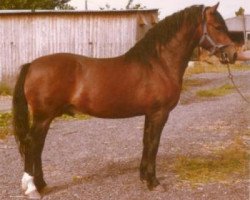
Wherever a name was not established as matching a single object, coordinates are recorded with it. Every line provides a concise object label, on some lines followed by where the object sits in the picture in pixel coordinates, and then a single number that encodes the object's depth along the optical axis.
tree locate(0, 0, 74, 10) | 27.43
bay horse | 5.80
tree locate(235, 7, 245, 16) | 77.25
